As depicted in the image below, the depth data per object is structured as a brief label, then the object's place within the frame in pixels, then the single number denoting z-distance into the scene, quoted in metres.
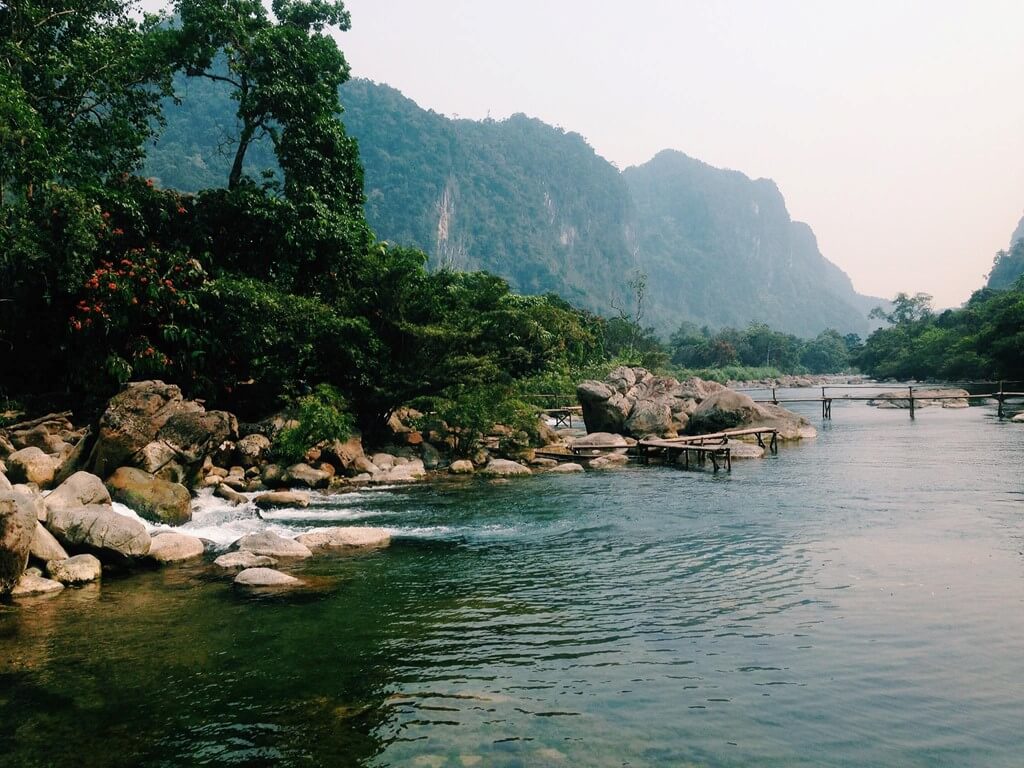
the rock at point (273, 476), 19.41
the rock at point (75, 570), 10.72
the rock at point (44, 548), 10.84
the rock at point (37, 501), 10.36
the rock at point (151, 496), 14.50
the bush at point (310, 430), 19.97
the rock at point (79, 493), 12.35
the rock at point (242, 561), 11.65
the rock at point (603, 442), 27.84
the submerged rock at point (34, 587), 10.08
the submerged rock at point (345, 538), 13.17
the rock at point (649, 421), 31.78
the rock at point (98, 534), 11.41
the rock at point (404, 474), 21.48
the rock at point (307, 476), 19.58
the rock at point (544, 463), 25.20
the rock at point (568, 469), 23.88
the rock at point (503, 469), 22.89
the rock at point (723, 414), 32.75
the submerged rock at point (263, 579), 10.50
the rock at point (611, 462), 25.64
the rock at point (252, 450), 20.56
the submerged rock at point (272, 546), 12.32
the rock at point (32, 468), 15.29
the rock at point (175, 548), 11.99
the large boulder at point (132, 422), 15.30
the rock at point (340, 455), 21.34
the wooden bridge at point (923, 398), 43.83
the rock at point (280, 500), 17.22
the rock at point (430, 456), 24.30
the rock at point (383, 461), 22.68
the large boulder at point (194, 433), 16.64
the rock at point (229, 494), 17.19
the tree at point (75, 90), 17.25
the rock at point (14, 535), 9.67
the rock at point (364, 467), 21.86
